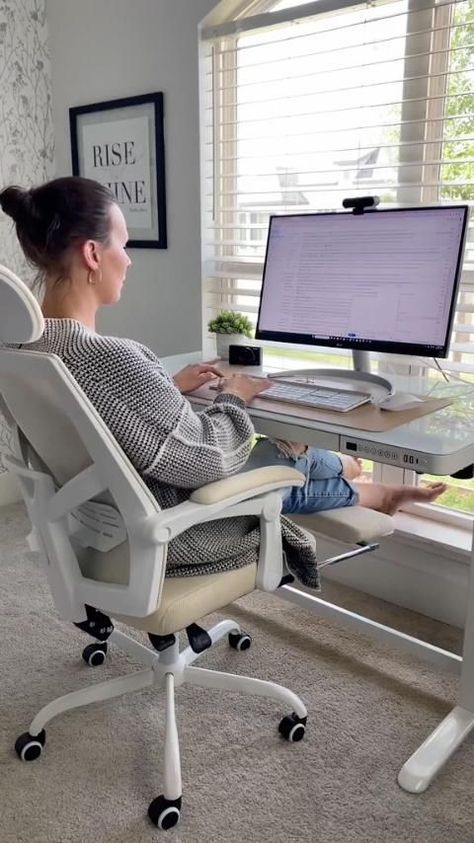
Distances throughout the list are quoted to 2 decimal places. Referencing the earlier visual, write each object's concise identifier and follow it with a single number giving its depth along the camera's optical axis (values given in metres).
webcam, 1.80
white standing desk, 1.34
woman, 1.28
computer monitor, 1.66
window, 2.03
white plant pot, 2.22
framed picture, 2.64
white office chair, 1.21
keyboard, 1.61
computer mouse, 1.60
